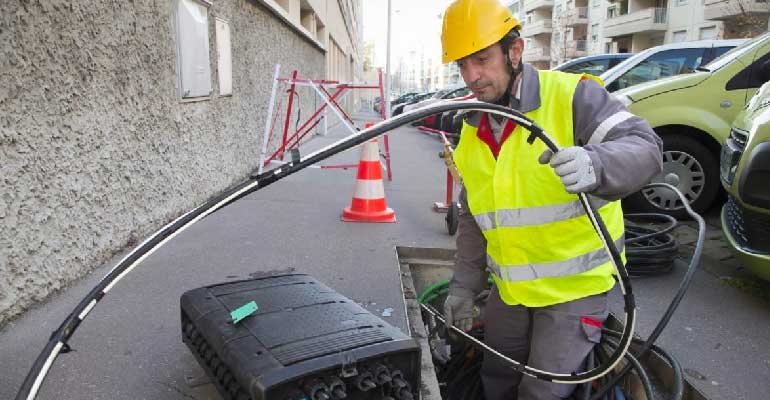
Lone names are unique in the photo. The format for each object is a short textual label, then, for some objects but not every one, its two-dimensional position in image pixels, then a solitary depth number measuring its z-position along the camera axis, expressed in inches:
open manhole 104.9
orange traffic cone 209.6
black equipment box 61.0
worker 76.3
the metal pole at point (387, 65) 800.9
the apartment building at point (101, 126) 109.2
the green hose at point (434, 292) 147.7
